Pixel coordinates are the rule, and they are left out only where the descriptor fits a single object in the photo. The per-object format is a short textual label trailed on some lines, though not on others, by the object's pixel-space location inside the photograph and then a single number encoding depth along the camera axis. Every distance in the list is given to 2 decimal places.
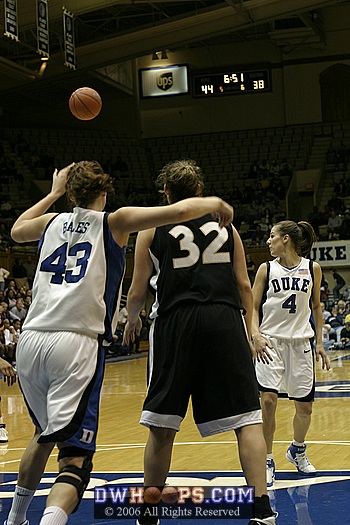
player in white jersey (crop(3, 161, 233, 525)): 3.54
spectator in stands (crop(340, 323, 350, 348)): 21.67
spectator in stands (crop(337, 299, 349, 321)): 22.20
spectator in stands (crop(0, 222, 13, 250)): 24.97
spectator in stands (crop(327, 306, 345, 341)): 21.85
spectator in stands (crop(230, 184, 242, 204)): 30.66
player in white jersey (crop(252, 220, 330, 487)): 6.08
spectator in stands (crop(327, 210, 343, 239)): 26.48
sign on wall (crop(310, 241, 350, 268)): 25.38
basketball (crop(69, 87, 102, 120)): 8.62
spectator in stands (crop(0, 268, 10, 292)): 20.70
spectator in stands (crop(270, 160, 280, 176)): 31.42
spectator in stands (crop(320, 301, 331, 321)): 22.22
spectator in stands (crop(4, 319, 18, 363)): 16.73
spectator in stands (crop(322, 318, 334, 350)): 21.38
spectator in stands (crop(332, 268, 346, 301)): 24.91
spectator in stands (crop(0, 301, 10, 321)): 17.38
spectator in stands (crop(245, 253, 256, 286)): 25.11
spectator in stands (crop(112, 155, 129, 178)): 32.19
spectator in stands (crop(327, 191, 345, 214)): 28.30
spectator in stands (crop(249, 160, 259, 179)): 31.75
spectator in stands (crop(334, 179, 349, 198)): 29.41
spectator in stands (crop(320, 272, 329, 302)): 24.22
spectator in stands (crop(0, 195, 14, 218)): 27.59
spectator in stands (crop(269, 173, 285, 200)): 30.42
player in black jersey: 4.02
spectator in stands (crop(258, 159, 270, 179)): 31.44
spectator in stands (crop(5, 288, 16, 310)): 18.84
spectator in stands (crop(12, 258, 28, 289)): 23.69
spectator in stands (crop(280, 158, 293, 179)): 31.27
